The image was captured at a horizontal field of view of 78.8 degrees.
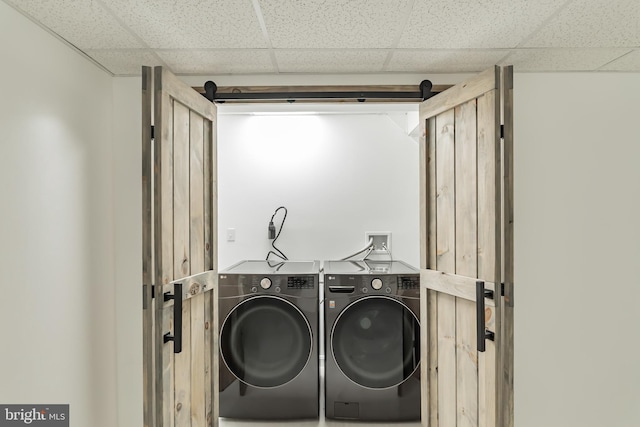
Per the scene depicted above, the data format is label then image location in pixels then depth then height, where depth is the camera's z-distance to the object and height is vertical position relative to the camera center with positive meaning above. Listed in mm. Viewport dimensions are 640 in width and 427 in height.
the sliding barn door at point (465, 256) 1584 -203
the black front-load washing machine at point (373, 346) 2422 -826
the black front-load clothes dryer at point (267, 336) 2434 -765
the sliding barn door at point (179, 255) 1536 -186
